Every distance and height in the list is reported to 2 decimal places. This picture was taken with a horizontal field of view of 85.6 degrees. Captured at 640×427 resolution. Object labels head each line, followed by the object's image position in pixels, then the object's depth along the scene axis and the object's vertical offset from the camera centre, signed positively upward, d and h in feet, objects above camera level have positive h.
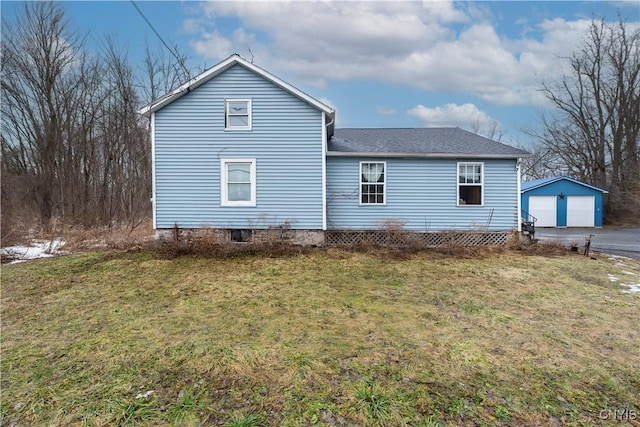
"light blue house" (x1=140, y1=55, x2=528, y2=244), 35.76 +5.89
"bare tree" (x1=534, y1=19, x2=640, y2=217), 83.05 +24.31
